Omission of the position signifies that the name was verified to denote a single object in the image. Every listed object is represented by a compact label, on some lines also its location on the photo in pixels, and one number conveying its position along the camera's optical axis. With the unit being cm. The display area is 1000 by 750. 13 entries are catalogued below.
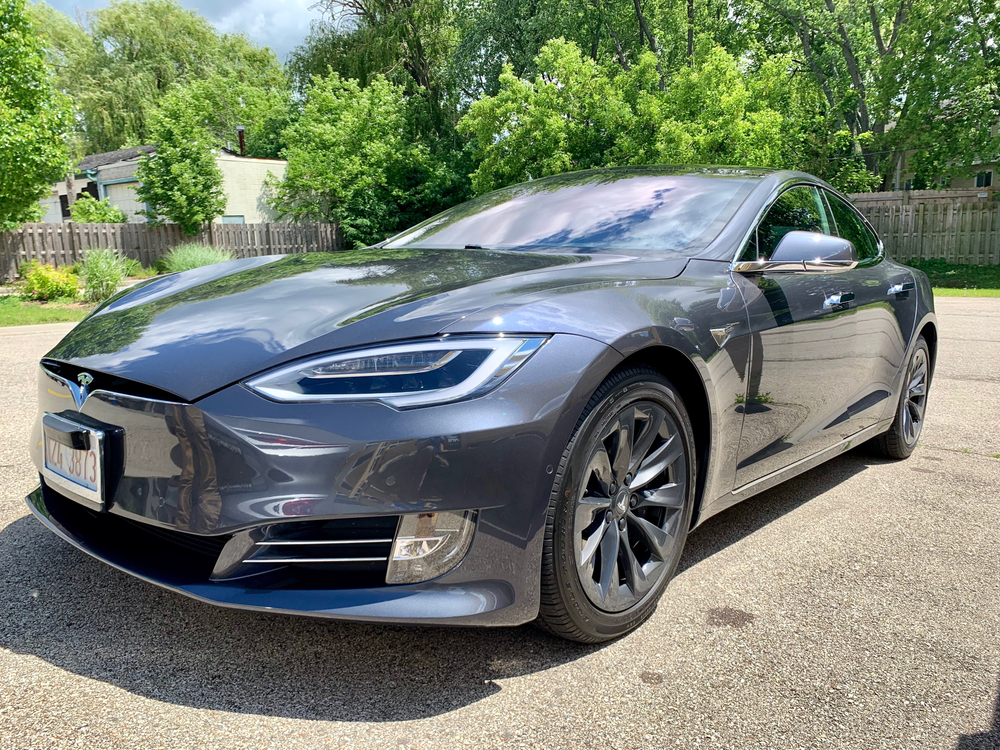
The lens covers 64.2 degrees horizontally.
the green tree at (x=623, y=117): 1944
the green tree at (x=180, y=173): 2425
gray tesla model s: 185
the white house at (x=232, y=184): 3400
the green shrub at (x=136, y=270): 1844
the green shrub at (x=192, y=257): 1673
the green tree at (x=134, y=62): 4219
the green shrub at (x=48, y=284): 1580
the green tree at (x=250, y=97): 4684
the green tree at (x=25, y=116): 1587
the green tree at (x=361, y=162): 2850
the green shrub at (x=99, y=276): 1552
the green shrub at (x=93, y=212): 3102
